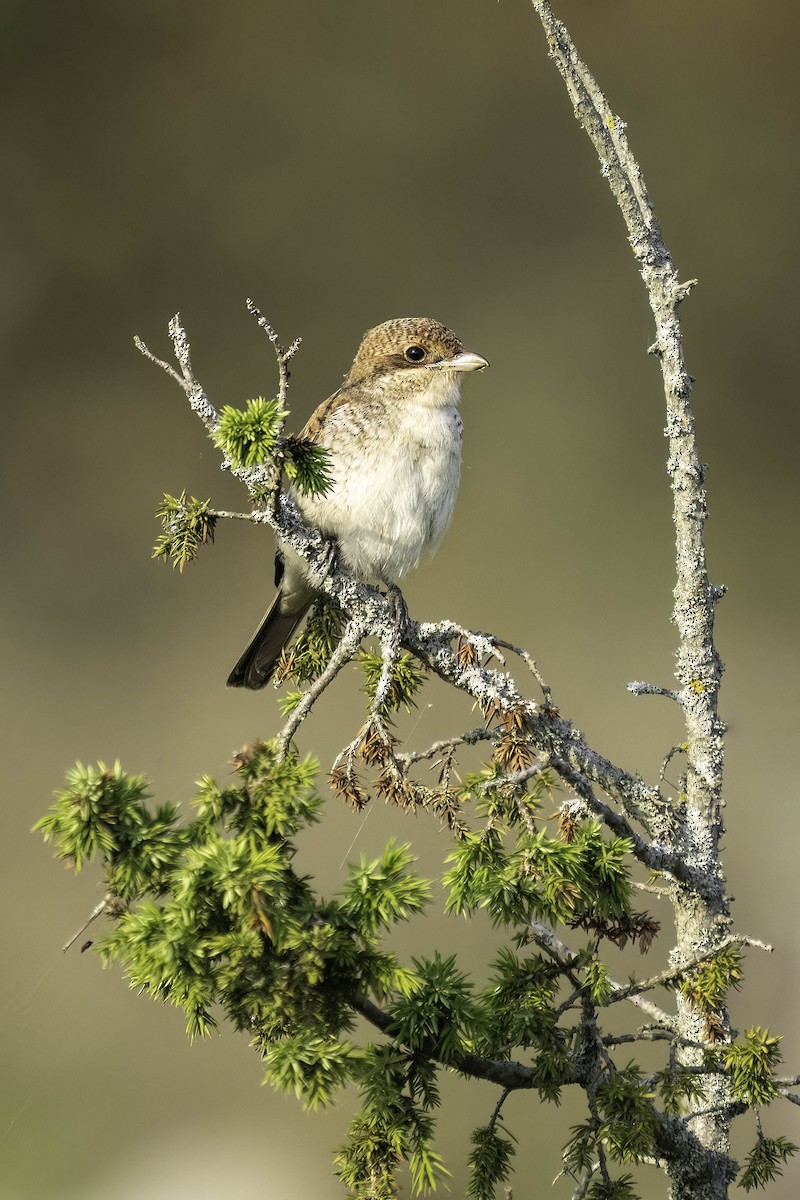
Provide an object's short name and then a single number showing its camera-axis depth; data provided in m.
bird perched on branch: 7.28
